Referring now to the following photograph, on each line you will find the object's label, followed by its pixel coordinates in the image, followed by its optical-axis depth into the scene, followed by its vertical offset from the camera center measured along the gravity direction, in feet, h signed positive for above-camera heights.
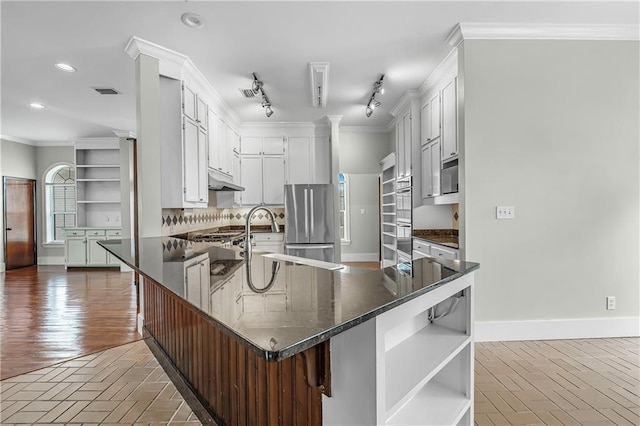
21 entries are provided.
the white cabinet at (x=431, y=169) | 12.71 +1.51
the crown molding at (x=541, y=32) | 9.46 +4.87
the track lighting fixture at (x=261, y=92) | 12.78 +4.66
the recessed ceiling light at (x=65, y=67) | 11.46 +4.87
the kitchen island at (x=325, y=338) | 2.88 -1.36
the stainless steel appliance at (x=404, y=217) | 14.56 -0.41
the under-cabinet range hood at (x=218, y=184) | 13.64 +1.07
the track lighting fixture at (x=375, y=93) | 13.28 +4.68
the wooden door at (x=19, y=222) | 21.98 -0.69
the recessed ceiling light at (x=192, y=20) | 8.66 +4.87
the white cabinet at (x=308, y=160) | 19.06 +2.70
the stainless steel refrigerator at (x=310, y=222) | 17.12 -0.65
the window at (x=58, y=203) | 24.16 +0.59
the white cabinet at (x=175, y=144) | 11.06 +2.17
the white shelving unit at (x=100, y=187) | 22.85 +1.61
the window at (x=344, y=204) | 25.09 +0.34
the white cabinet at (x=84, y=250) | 21.80 -2.43
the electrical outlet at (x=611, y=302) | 9.82 -2.72
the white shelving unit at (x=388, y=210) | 18.16 -0.10
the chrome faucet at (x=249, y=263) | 3.96 -0.89
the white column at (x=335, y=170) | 17.52 +2.03
